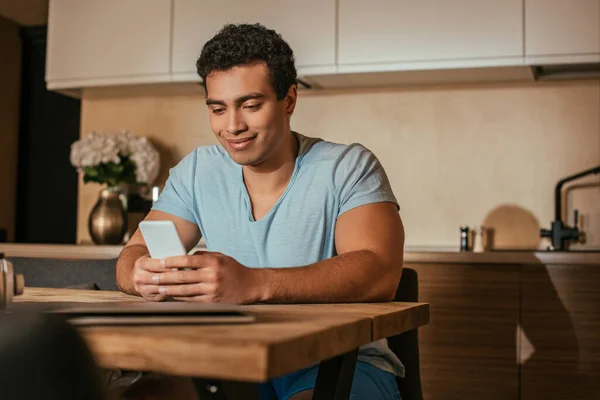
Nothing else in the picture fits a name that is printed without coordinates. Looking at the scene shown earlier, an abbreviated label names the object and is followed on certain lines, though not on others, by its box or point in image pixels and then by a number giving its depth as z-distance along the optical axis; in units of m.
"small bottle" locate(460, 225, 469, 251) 3.36
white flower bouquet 3.60
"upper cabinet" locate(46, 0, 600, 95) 3.16
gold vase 3.67
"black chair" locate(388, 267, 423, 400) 1.75
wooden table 0.75
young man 1.50
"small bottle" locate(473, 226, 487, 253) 3.47
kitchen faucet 3.20
